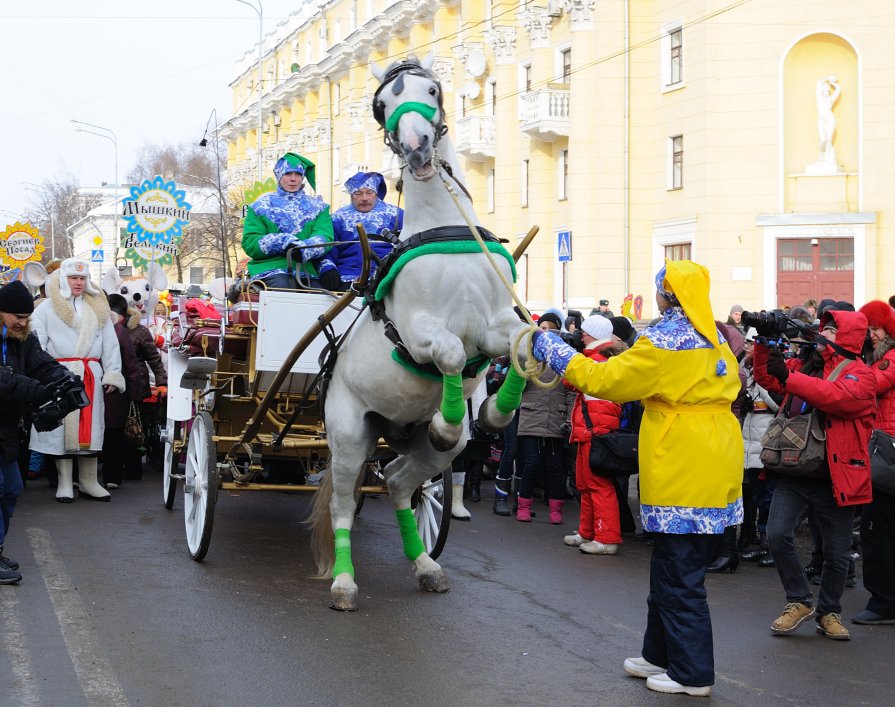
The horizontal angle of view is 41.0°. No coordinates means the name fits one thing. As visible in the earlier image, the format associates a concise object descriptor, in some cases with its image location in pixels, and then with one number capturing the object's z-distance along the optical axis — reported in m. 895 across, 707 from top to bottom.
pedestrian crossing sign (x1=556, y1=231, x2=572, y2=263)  19.80
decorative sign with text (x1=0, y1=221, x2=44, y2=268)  23.92
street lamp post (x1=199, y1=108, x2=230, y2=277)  34.64
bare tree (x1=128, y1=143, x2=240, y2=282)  62.69
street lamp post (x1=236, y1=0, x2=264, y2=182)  47.91
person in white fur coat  11.73
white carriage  8.45
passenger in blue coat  9.05
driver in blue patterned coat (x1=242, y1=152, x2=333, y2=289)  9.05
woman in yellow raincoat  5.75
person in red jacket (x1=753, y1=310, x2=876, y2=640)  7.04
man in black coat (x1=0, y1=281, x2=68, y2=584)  7.82
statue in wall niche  27.20
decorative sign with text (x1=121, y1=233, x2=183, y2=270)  20.23
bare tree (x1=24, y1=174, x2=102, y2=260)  73.56
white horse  6.62
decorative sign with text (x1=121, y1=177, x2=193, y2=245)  20.33
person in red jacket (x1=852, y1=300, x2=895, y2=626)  7.60
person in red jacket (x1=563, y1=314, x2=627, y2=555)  10.10
